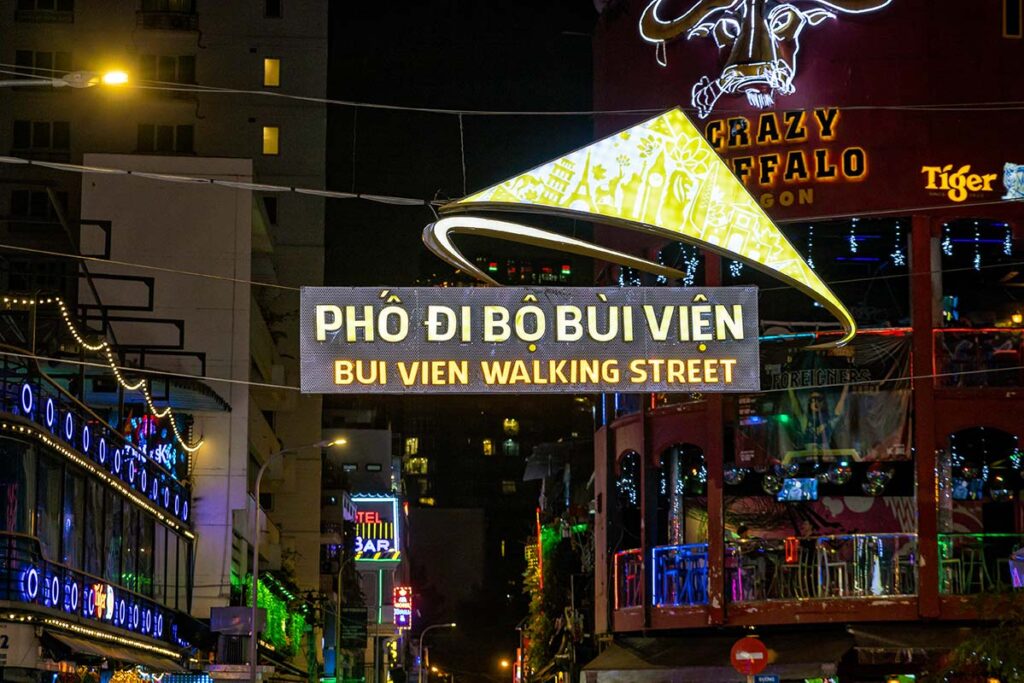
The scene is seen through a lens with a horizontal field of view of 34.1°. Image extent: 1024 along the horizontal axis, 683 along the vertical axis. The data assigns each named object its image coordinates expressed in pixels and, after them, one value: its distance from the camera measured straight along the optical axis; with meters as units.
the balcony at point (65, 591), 27.92
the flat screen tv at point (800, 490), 36.84
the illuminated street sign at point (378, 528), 114.19
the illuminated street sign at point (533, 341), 19.69
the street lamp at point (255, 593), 43.31
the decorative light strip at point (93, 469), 28.27
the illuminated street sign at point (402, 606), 111.82
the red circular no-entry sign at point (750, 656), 25.72
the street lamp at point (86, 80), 19.58
